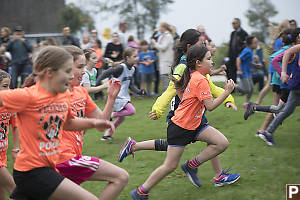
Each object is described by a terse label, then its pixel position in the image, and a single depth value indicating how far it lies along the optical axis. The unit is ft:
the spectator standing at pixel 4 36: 41.45
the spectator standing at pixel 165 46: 37.83
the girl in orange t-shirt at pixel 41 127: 9.50
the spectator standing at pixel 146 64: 41.42
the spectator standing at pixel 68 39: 42.16
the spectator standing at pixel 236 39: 36.94
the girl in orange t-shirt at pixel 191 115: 13.83
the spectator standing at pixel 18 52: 39.83
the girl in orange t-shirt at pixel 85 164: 11.00
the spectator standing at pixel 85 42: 44.47
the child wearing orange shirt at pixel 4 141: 12.89
